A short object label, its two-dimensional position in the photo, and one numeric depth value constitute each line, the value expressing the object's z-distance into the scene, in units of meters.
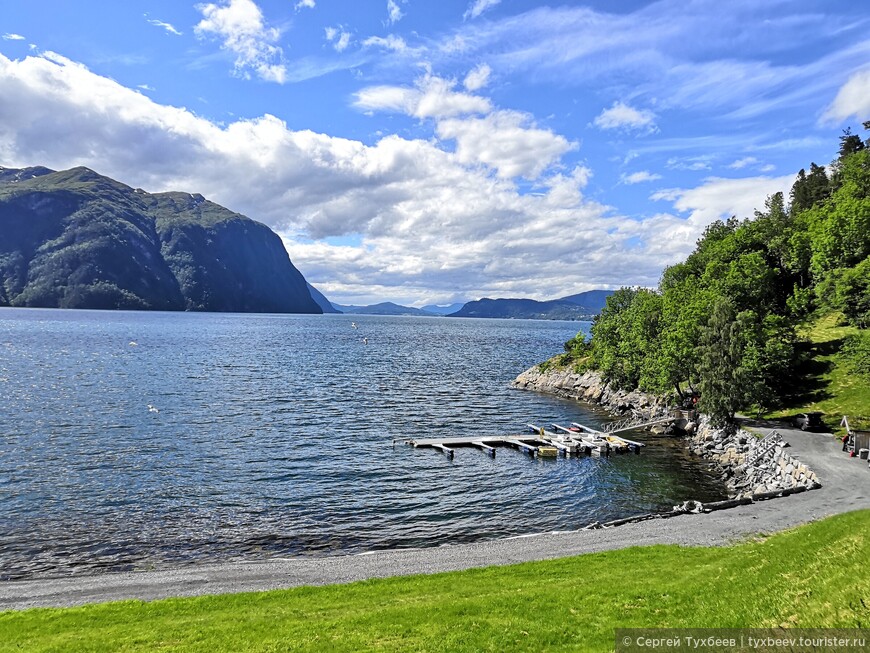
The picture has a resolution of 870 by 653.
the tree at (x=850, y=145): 135.56
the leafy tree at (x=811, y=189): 127.12
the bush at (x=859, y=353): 50.53
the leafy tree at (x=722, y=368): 56.38
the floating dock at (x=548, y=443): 58.46
